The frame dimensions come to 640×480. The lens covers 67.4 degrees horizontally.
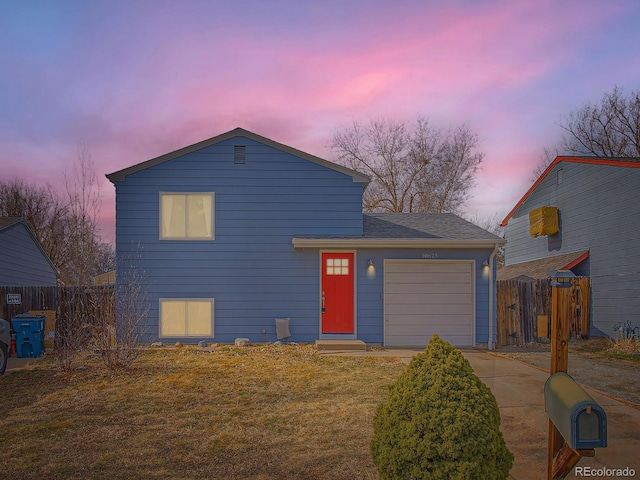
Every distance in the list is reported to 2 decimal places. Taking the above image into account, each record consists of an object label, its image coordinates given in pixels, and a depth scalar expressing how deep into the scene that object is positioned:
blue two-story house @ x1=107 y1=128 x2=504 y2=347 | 11.92
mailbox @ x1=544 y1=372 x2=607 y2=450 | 2.94
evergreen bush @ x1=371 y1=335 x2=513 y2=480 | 2.88
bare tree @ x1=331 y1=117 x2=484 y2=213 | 28.47
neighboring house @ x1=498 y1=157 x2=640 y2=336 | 13.28
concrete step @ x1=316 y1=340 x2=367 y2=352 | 11.09
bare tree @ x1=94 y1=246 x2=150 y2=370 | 8.70
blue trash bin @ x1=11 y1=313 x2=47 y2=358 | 11.17
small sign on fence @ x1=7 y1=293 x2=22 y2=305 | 12.56
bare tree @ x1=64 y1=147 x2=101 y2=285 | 13.32
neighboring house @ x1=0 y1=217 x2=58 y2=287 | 17.58
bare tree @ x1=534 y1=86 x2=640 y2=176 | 26.73
